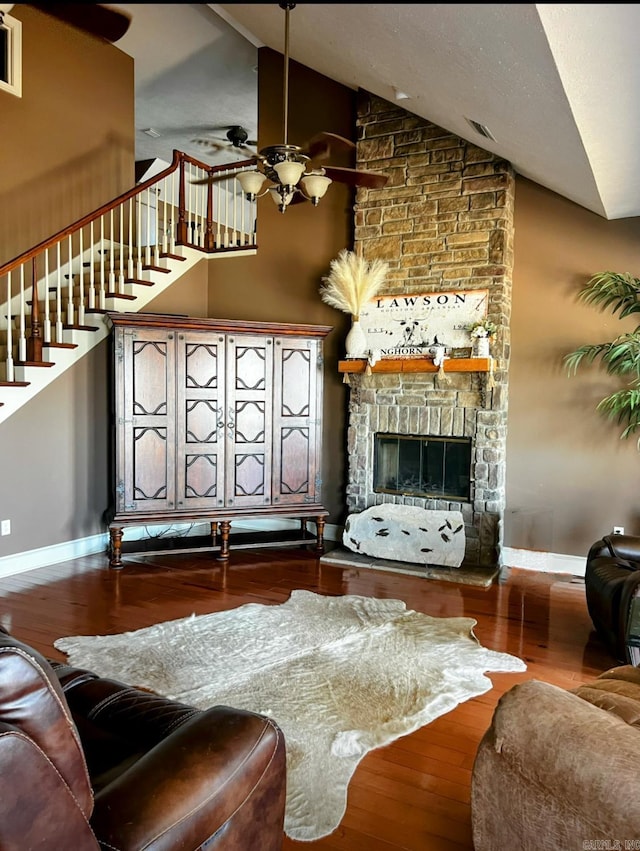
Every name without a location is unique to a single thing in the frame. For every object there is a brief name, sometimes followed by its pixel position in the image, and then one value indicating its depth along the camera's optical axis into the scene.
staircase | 4.71
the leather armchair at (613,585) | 3.00
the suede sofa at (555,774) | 1.22
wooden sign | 5.08
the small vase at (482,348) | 4.87
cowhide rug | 2.29
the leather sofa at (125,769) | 0.93
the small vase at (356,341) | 5.47
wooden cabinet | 4.91
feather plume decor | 5.34
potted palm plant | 4.33
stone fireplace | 4.97
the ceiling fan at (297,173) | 3.26
